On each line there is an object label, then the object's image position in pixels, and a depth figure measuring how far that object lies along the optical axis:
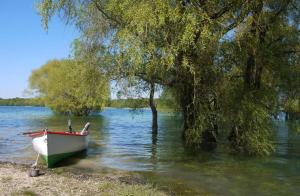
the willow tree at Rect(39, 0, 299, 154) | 15.27
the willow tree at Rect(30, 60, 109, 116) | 26.61
